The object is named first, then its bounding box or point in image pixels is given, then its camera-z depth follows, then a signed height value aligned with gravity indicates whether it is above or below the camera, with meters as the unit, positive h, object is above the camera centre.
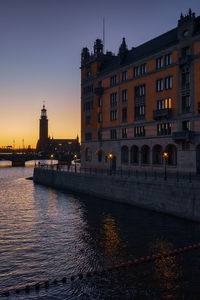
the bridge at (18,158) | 176.76 -1.17
